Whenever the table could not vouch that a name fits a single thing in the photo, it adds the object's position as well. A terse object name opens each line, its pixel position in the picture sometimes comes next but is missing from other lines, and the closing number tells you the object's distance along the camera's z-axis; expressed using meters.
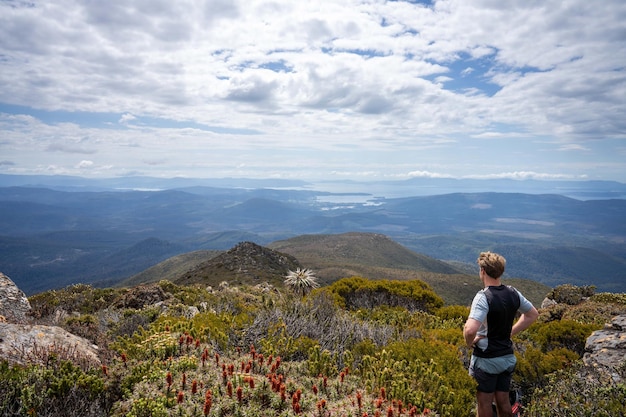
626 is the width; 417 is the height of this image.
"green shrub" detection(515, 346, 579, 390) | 7.54
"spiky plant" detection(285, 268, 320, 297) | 23.91
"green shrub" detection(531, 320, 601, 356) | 9.12
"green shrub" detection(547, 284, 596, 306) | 20.21
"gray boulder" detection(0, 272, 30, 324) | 12.00
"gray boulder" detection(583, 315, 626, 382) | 6.54
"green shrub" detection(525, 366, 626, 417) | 4.69
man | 4.78
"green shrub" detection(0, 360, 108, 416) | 4.17
